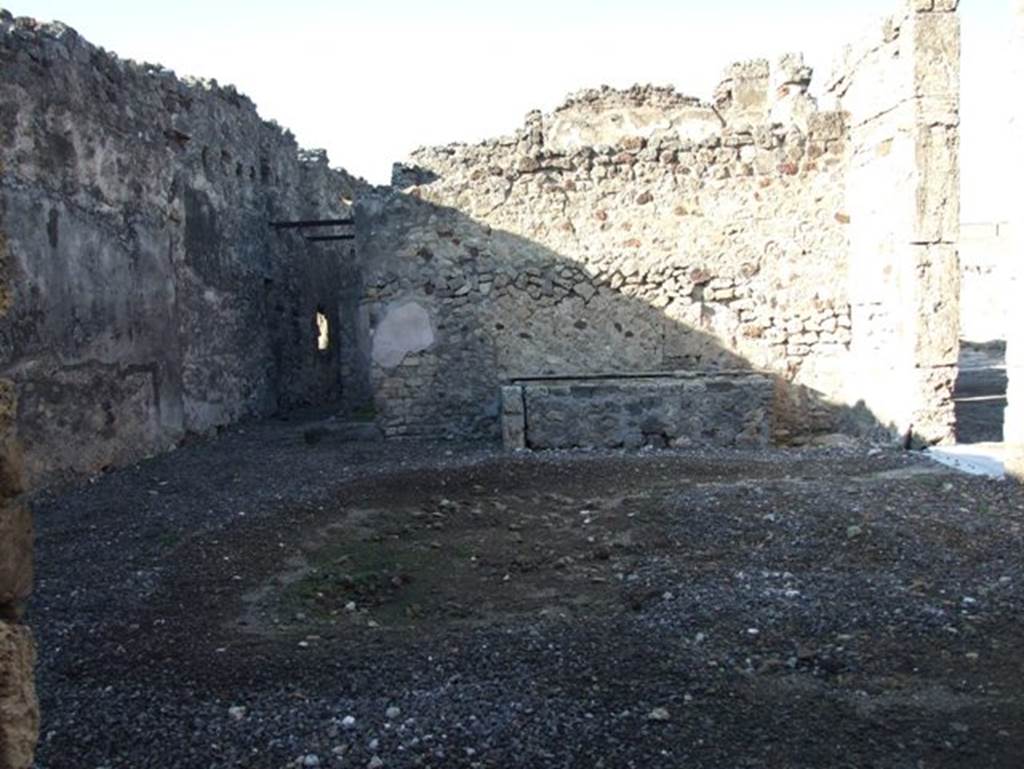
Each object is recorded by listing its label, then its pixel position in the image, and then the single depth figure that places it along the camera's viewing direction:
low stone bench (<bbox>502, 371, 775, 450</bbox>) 8.11
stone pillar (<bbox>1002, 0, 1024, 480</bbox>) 5.90
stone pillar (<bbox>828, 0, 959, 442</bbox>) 7.39
